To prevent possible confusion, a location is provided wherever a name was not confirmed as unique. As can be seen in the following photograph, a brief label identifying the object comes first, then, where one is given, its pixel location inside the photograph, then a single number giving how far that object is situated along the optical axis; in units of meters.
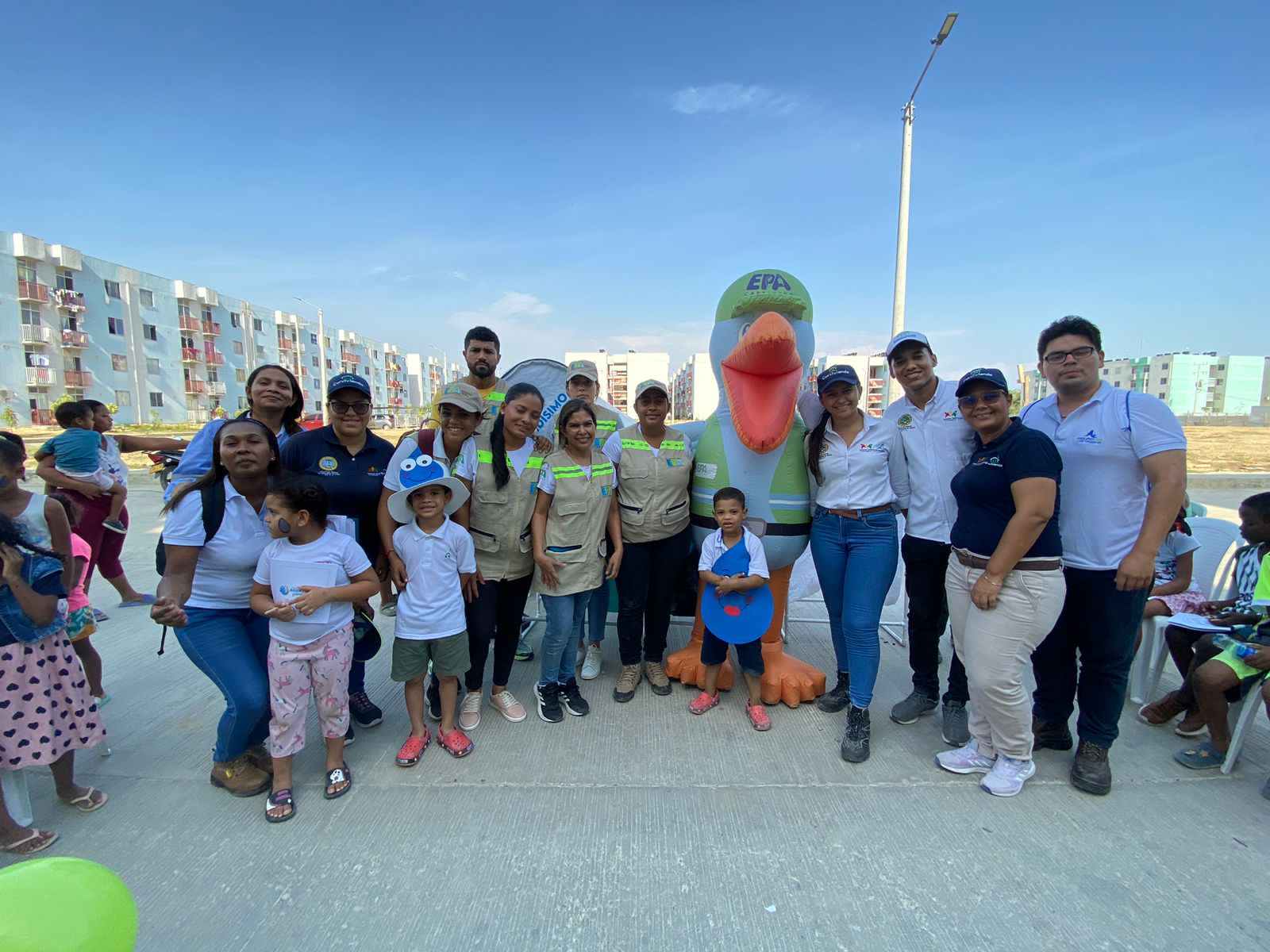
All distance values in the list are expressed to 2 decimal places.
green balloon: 0.69
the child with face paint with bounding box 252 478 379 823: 2.12
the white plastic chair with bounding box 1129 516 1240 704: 3.01
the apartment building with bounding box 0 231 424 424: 26.42
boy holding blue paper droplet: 2.79
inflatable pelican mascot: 2.85
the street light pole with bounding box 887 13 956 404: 7.28
